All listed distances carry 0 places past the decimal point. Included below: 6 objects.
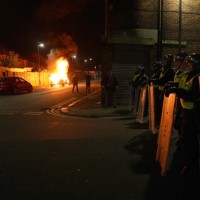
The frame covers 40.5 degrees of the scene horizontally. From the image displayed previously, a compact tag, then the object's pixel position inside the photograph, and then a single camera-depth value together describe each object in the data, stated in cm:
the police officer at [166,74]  600
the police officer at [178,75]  438
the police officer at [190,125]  395
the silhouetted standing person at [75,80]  2118
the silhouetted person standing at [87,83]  2094
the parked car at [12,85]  2023
